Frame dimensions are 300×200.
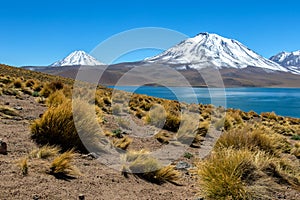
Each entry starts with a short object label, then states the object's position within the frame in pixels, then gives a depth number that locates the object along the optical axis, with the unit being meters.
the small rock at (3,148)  4.82
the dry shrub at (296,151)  9.43
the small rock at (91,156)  5.71
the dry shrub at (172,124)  10.84
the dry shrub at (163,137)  8.89
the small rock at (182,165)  6.60
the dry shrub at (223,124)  13.25
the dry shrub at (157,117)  11.15
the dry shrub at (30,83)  15.44
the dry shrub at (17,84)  13.95
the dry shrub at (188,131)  9.48
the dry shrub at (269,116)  23.45
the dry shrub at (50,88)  12.80
